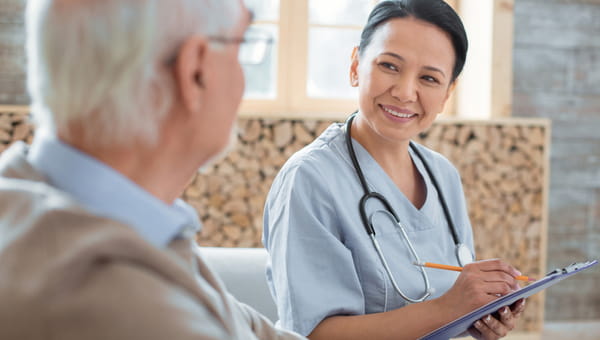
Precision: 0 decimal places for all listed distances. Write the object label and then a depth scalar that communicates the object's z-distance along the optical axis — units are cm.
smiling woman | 128
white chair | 159
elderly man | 55
